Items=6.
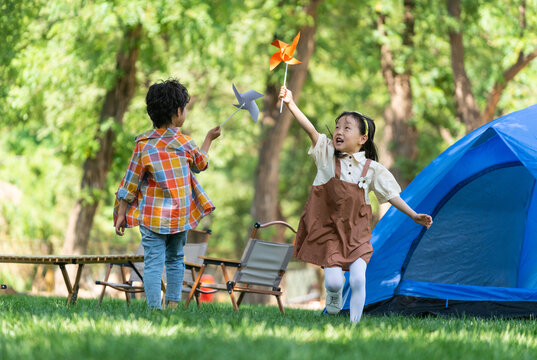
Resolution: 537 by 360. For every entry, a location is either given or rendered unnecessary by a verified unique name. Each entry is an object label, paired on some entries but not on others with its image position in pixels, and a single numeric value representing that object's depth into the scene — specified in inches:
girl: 400.5
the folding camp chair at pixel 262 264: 514.6
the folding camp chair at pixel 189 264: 552.4
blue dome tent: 477.1
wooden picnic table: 447.5
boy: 397.4
